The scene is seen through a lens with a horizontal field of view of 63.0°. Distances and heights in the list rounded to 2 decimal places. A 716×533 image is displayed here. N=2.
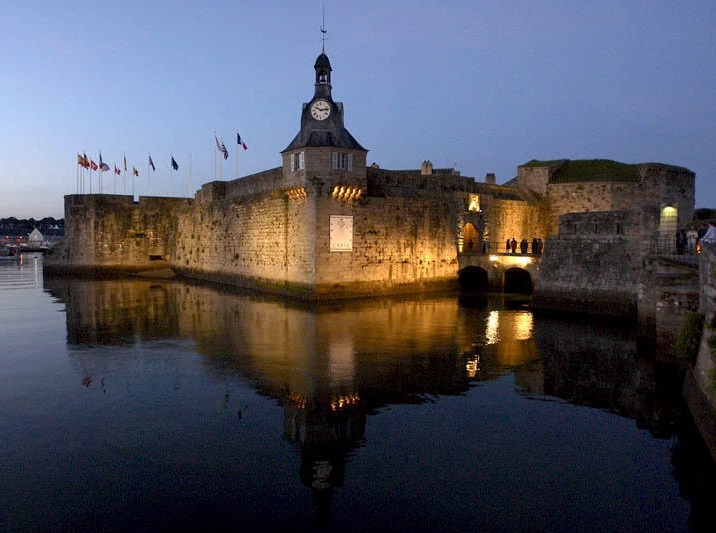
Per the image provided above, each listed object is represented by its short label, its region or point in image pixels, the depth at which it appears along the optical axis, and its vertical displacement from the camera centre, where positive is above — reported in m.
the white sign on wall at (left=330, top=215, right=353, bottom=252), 21.94 +0.52
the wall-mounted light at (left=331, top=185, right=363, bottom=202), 21.70 +2.07
